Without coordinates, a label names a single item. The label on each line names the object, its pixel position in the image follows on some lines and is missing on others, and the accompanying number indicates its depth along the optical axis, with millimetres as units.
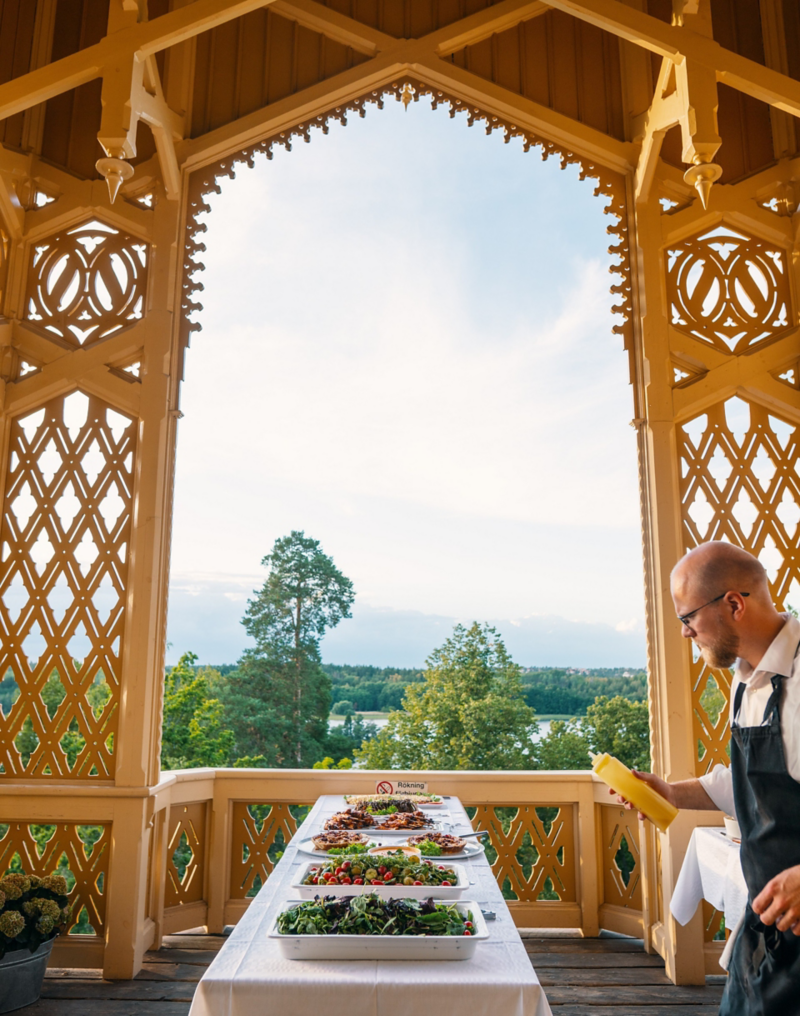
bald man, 1574
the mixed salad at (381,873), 2156
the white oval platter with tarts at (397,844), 2594
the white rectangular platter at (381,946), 1723
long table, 1624
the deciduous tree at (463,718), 13453
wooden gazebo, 3867
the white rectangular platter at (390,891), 2047
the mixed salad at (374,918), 1774
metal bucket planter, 3277
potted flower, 3273
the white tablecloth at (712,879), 2941
